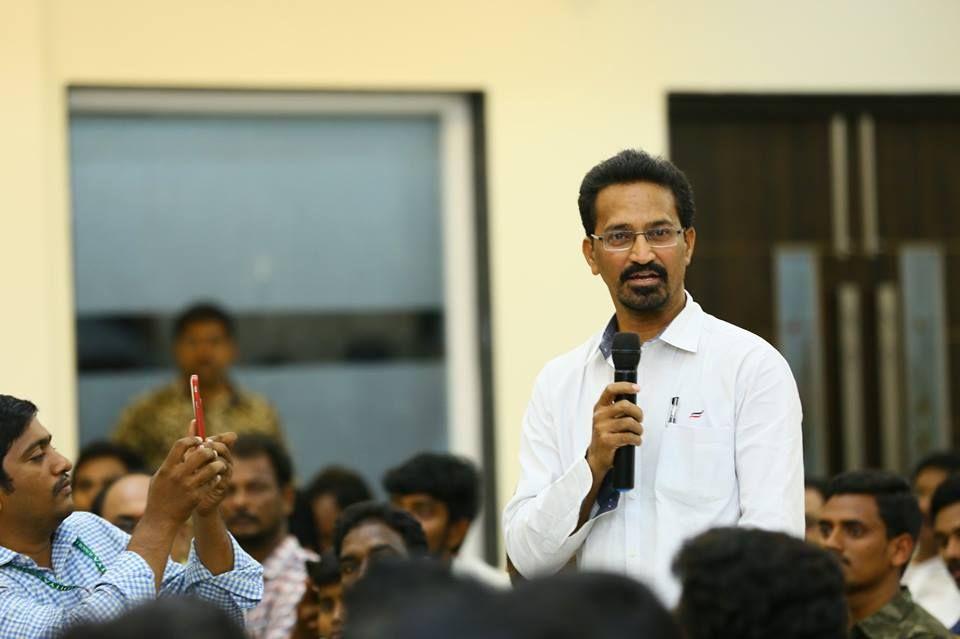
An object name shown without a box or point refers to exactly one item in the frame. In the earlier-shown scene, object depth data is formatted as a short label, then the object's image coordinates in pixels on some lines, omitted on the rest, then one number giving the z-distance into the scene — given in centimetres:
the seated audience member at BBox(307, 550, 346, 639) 974
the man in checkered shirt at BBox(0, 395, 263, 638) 675
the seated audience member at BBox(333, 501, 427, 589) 931
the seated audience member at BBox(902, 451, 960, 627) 1105
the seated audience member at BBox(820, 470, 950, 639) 931
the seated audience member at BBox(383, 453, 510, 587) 1097
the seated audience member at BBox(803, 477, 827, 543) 1082
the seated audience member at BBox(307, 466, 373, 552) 1238
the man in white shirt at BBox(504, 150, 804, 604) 676
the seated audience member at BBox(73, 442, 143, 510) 1193
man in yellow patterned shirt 1330
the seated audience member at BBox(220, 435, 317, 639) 1067
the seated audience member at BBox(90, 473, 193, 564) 1045
